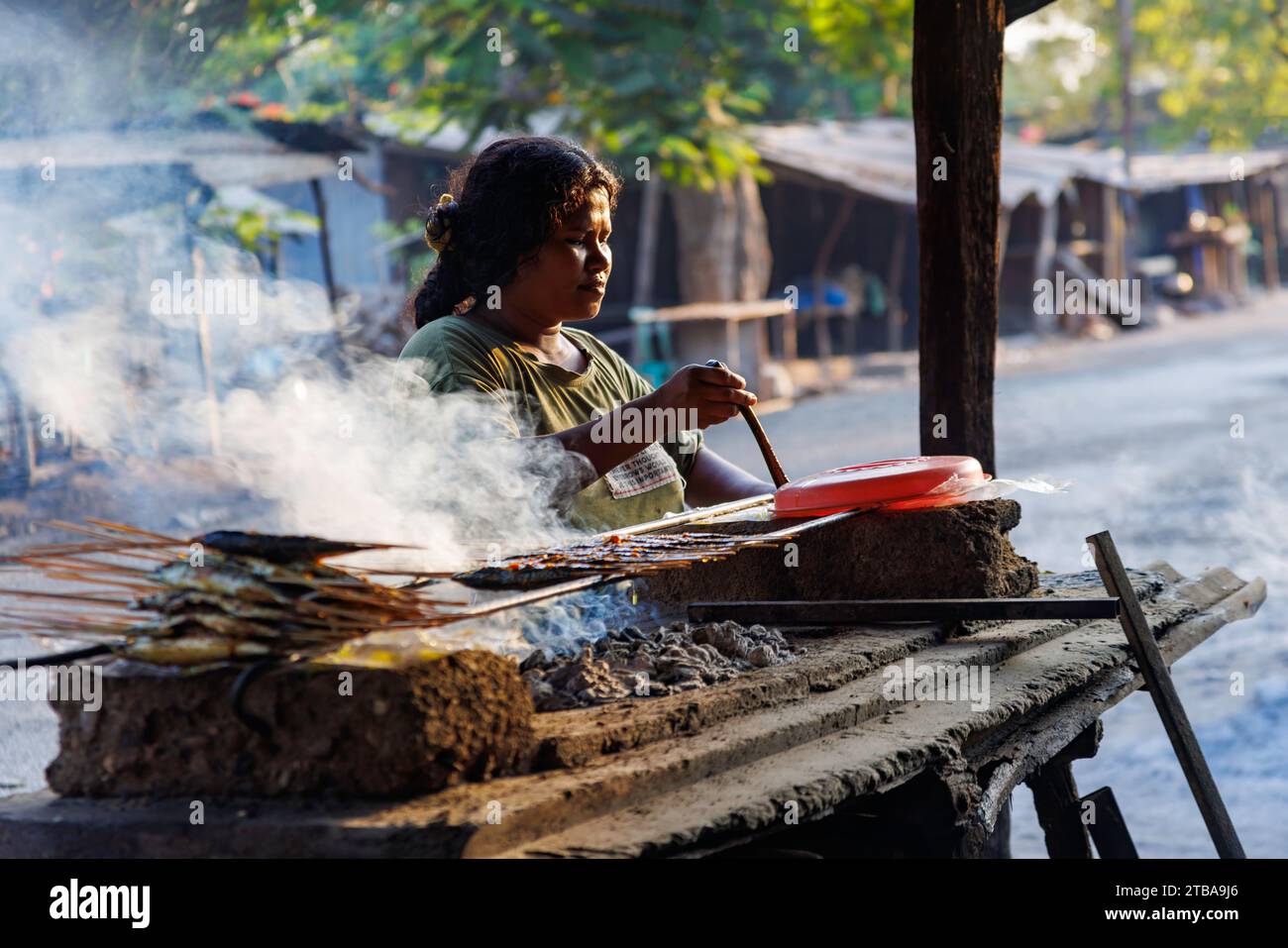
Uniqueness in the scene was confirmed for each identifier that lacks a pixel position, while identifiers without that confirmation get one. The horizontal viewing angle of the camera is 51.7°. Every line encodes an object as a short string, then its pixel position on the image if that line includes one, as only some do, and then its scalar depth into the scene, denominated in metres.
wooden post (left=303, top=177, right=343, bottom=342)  13.44
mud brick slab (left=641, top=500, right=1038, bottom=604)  3.35
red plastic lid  3.34
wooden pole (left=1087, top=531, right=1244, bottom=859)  3.19
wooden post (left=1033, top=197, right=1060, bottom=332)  23.52
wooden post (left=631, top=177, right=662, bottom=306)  17.39
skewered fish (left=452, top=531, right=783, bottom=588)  2.61
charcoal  2.63
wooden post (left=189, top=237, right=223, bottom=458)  11.93
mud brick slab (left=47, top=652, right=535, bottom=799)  2.05
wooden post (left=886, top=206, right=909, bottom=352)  21.38
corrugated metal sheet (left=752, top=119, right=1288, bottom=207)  17.77
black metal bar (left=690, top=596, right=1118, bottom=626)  2.92
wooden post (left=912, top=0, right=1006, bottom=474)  4.10
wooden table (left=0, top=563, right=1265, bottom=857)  1.99
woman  3.21
